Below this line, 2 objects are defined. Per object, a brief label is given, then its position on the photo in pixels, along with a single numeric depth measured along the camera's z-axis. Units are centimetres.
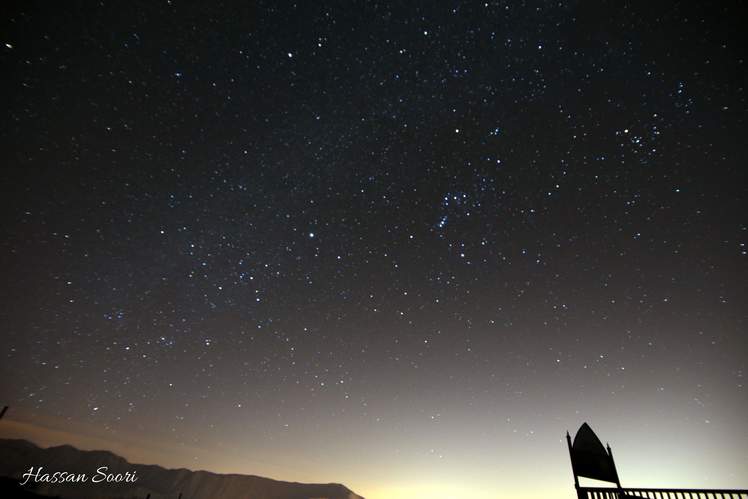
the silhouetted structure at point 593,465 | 813
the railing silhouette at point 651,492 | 701
